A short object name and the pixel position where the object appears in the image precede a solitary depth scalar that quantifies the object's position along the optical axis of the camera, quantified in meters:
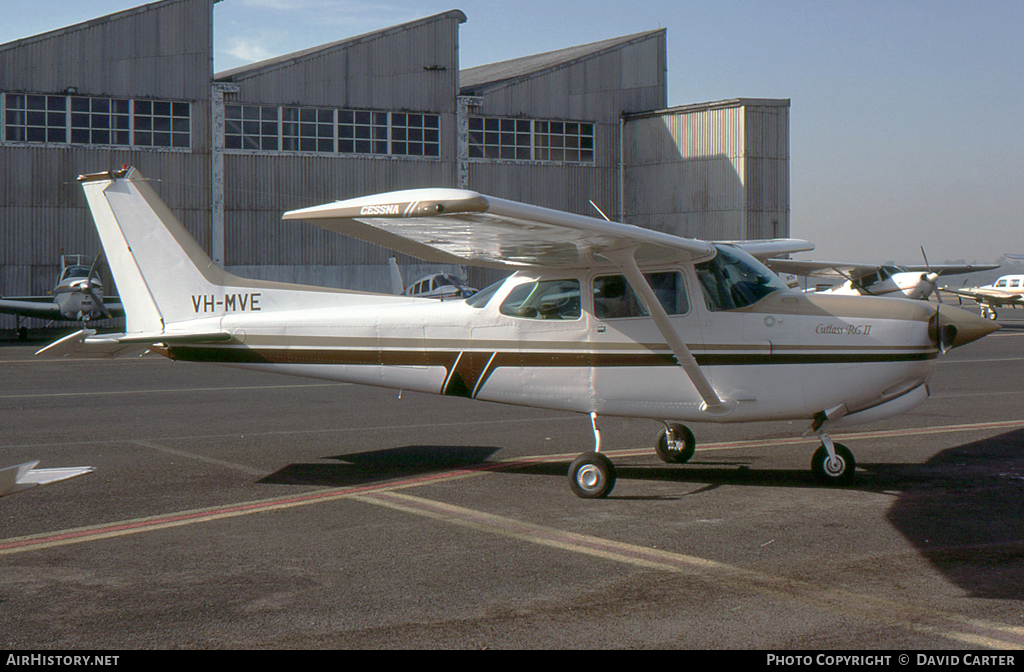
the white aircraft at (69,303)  31.03
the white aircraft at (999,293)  41.25
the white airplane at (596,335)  7.58
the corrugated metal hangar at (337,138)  33.91
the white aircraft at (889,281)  32.31
